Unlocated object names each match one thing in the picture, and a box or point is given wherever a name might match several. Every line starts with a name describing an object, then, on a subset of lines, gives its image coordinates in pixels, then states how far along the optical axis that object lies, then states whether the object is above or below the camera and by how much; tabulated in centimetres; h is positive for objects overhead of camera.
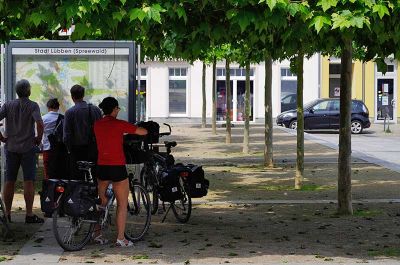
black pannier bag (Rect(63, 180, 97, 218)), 988 -109
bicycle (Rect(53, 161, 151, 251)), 987 -137
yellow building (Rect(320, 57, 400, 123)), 5147 +56
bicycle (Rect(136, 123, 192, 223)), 1186 -106
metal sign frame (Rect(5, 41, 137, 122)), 1396 +65
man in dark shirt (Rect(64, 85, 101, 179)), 1147 -39
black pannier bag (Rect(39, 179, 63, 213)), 984 -106
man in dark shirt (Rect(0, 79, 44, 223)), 1178 -54
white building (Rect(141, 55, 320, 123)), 5216 +53
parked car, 3978 -80
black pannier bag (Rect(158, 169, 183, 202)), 1166 -112
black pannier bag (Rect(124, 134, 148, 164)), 1125 -65
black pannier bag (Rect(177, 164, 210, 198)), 1180 -108
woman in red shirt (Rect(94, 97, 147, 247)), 984 -54
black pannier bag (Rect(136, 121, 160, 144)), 1162 -41
